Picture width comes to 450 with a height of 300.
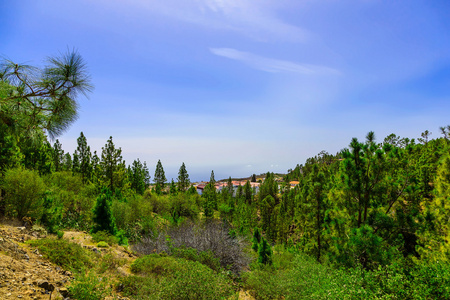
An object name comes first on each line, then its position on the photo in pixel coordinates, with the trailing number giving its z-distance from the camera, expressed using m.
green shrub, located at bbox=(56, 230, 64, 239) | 10.99
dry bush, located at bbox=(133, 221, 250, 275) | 13.21
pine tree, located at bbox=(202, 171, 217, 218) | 39.19
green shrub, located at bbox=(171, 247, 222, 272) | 11.55
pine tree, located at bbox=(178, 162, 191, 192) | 59.53
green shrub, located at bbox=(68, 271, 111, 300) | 5.53
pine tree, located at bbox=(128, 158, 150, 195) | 51.94
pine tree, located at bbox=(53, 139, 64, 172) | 45.32
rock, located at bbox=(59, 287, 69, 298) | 5.54
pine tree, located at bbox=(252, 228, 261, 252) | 22.25
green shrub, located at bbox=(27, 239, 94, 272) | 7.47
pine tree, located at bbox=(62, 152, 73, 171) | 57.97
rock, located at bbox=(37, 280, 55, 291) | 5.34
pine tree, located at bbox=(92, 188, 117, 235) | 14.78
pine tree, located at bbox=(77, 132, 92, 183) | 40.58
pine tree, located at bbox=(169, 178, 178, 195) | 48.48
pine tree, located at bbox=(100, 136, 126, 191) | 25.78
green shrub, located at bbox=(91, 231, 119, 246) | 12.57
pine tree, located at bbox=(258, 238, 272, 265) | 14.92
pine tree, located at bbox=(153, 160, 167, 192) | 64.47
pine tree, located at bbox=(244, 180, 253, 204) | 81.69
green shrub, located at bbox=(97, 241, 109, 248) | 11.53
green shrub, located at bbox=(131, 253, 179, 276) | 8.71
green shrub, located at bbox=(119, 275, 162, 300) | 6.37
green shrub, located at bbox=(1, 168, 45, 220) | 12.55
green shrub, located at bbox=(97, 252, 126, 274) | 8.16
